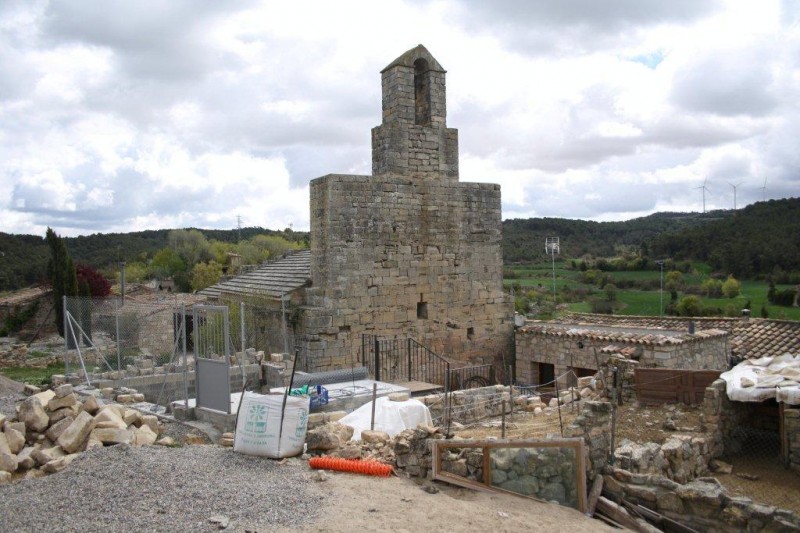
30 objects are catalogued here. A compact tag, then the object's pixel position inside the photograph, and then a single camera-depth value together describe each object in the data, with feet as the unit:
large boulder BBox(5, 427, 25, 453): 28.71
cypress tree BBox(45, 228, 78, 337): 102.39
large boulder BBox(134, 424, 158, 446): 30.37
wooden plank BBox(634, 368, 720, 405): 40.81
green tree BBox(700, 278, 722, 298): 150.30
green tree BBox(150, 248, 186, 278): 183.83
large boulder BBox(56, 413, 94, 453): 29.12
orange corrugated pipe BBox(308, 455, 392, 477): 27.22
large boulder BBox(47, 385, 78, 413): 31.60
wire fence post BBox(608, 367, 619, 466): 28.48
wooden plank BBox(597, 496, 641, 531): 26.34
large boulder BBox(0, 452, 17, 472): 27.20
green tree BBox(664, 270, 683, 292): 162.91
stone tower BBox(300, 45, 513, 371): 47.80
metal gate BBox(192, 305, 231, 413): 34.17
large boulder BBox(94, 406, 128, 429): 30.25
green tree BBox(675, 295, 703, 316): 126.72
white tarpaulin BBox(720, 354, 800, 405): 33.68
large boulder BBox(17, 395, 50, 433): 30.45
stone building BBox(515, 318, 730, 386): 48.78
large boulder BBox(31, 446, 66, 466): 28.09
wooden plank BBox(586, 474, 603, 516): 26.76
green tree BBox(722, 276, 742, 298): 144.87
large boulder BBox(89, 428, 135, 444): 29.50
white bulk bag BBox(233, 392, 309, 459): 28.17
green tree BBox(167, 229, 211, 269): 190.70
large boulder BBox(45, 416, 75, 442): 30.04
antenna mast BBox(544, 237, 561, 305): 102.19
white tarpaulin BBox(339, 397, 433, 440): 33.35
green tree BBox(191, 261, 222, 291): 152.87
